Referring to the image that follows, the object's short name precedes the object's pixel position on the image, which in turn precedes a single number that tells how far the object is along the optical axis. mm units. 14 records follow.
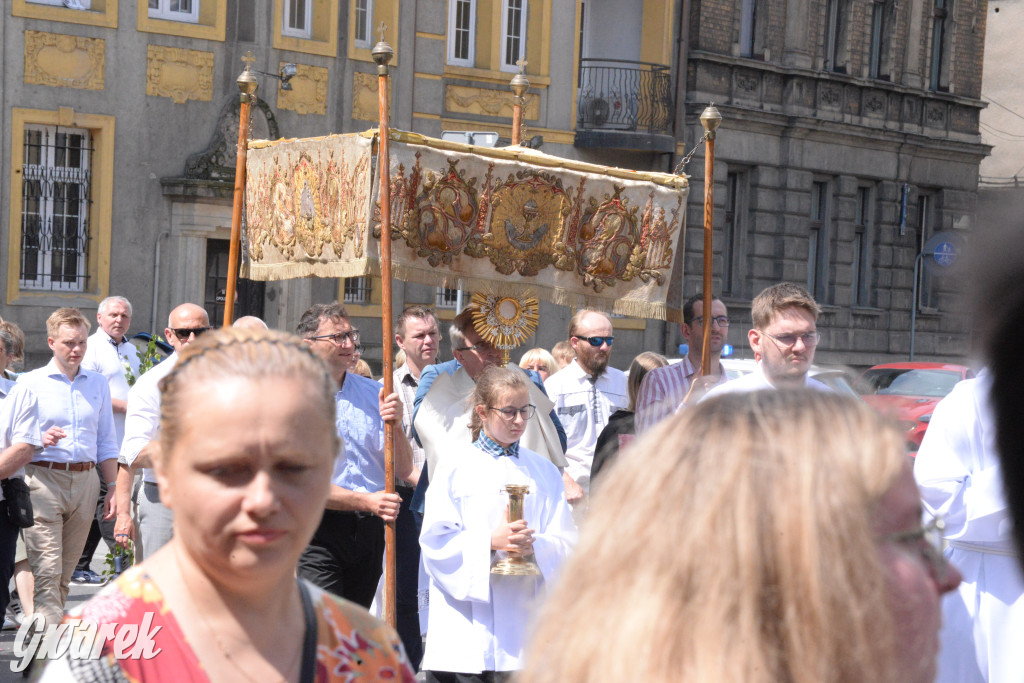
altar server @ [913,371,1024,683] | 9164
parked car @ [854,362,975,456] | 34022
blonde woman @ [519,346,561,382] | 20547
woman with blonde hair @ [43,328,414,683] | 4102
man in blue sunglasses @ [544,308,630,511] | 17656
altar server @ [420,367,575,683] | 10578
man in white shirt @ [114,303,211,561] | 12930
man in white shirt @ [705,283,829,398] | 11250
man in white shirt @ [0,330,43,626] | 14930
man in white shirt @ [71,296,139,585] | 19687
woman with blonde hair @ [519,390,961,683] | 2854
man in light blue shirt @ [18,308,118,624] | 15539
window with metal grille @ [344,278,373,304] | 39250
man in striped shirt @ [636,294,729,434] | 14398
